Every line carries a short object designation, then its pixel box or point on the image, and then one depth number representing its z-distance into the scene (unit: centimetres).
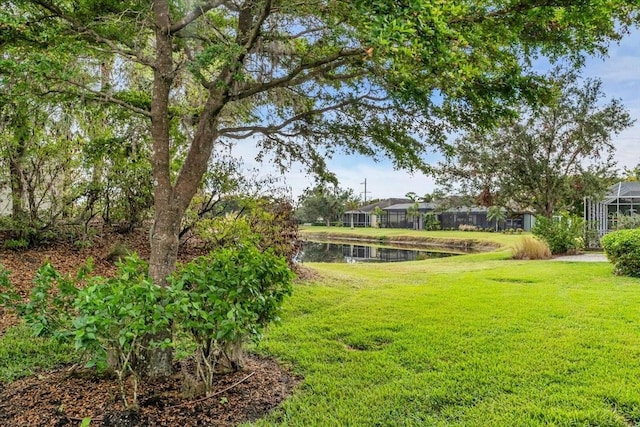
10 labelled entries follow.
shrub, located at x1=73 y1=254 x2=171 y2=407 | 234
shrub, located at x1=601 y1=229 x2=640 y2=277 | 915
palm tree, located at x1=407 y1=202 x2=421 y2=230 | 4366
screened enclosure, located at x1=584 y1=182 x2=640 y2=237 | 1728
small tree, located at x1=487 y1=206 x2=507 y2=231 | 3419
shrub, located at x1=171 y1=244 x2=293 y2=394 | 268
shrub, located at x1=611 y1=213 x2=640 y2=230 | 1474
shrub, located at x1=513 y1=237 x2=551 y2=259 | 1419
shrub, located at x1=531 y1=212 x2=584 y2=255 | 1473
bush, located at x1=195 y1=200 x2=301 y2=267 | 796
